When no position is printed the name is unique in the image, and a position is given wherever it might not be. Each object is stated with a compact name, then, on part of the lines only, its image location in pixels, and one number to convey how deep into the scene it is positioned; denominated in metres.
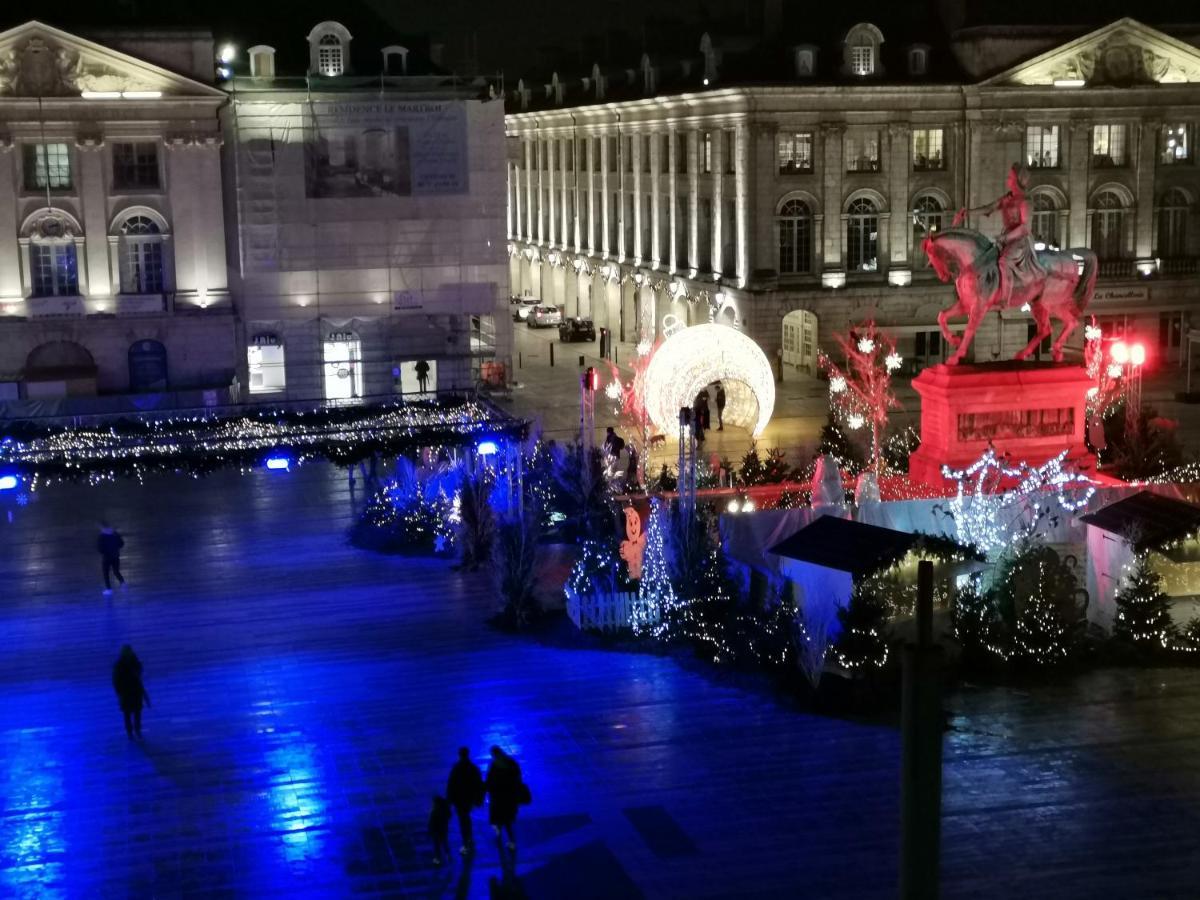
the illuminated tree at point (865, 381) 41.58
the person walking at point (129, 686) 20.86
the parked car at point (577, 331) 71.50
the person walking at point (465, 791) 17.33
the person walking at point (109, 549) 28.69
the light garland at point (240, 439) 29.67
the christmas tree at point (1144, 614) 24.20
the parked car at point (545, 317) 77.31
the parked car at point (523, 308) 80.07
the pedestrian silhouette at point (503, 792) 17.19
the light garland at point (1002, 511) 26.55
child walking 16.97
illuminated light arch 40.50
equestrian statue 31.61
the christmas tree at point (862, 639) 22.56
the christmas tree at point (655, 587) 25.61
